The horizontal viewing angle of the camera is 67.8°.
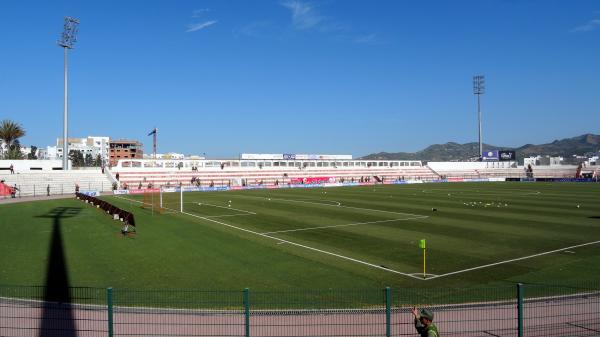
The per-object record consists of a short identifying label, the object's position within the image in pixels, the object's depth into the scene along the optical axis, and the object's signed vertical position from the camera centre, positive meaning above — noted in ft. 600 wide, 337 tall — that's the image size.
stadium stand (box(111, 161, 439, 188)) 272.76 -1.33
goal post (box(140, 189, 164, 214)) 130.70 -9.62
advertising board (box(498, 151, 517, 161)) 437.13 +14.79
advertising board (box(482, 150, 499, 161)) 441.68 +14.30
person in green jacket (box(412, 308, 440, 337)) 22.29 -7.81
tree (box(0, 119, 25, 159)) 292.61 +29.31
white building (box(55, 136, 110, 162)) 554.46 +38.27
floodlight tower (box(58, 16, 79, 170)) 212.64 +63.53
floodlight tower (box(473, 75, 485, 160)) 387.55 +72.19
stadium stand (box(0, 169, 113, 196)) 205.36 -2.52
